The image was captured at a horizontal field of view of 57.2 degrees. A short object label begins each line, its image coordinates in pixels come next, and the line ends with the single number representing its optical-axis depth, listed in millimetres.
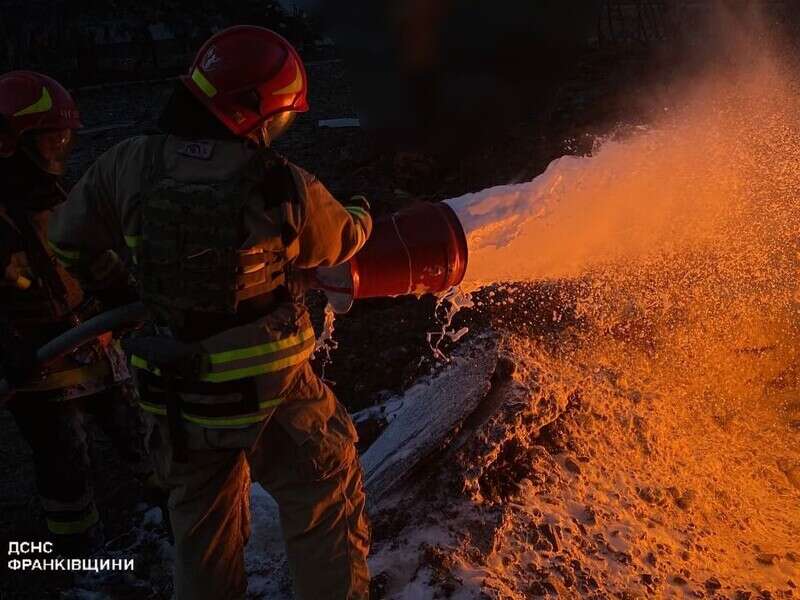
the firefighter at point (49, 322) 3029
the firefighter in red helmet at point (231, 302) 2043
